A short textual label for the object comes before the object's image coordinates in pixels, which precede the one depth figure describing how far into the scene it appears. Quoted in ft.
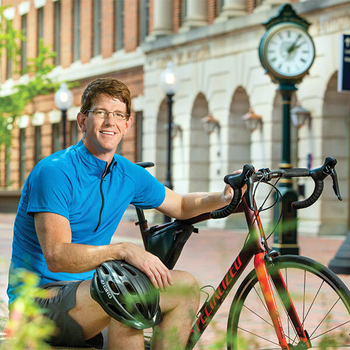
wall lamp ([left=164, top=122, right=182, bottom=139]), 82.01
